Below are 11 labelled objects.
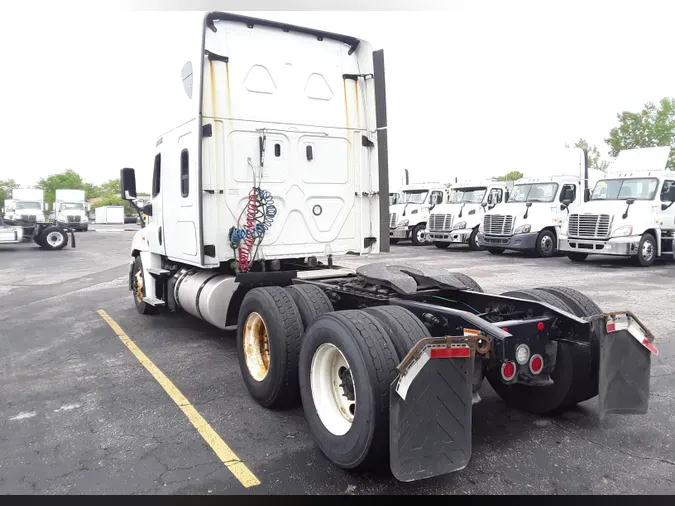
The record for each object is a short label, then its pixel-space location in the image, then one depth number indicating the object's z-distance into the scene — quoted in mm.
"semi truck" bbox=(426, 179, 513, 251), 21141
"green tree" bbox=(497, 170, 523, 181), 68506
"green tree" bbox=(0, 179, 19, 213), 79562
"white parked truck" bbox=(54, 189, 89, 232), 38688
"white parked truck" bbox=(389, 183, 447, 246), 23805
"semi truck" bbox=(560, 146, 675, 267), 14773
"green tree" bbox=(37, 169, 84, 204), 102875
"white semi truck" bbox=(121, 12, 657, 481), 3133
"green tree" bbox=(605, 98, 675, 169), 39938
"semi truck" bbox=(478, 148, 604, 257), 17656
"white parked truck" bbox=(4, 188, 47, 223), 28953
